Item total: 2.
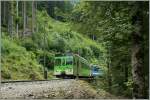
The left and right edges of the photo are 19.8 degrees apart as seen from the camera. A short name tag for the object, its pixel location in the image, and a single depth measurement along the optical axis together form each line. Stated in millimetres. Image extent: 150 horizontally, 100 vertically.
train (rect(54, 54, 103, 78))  33312
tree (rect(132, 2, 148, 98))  14297
